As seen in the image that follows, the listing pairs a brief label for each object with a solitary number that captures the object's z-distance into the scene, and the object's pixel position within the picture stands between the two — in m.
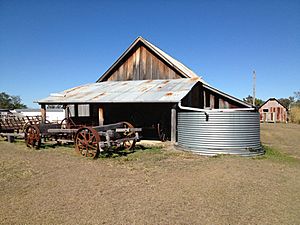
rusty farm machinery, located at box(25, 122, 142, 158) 10.05
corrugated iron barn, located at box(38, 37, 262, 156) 13.64
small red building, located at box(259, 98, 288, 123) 45.88
